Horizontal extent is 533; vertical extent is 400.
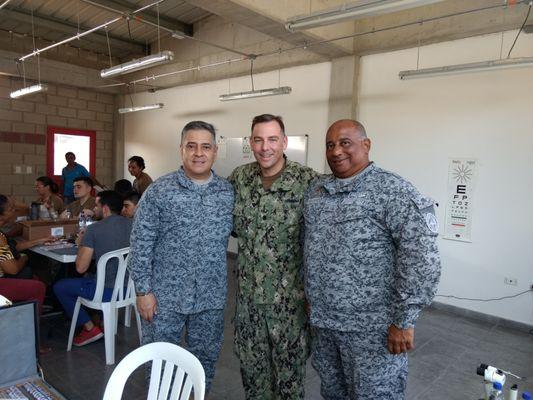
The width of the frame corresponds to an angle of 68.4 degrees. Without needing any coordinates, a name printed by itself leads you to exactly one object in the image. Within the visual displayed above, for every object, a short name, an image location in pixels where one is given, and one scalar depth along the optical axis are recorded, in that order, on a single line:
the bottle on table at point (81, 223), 3.70
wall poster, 4.23
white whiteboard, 5.83
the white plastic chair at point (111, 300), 2.92
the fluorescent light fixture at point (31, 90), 5.76
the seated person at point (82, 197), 4.31
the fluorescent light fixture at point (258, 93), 4.91
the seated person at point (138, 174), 6.01
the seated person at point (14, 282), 2.84
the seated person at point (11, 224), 3.43
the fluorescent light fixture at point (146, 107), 6.73
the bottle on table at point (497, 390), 1.54
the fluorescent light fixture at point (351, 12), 2.48
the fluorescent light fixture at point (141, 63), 3.93
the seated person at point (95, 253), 2.94
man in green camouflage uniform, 1.84
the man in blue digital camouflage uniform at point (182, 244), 1.82
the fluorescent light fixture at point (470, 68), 3.21
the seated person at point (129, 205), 3.36
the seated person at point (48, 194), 4.98
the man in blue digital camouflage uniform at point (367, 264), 1.47
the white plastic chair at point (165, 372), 1.26
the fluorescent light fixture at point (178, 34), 4.26
